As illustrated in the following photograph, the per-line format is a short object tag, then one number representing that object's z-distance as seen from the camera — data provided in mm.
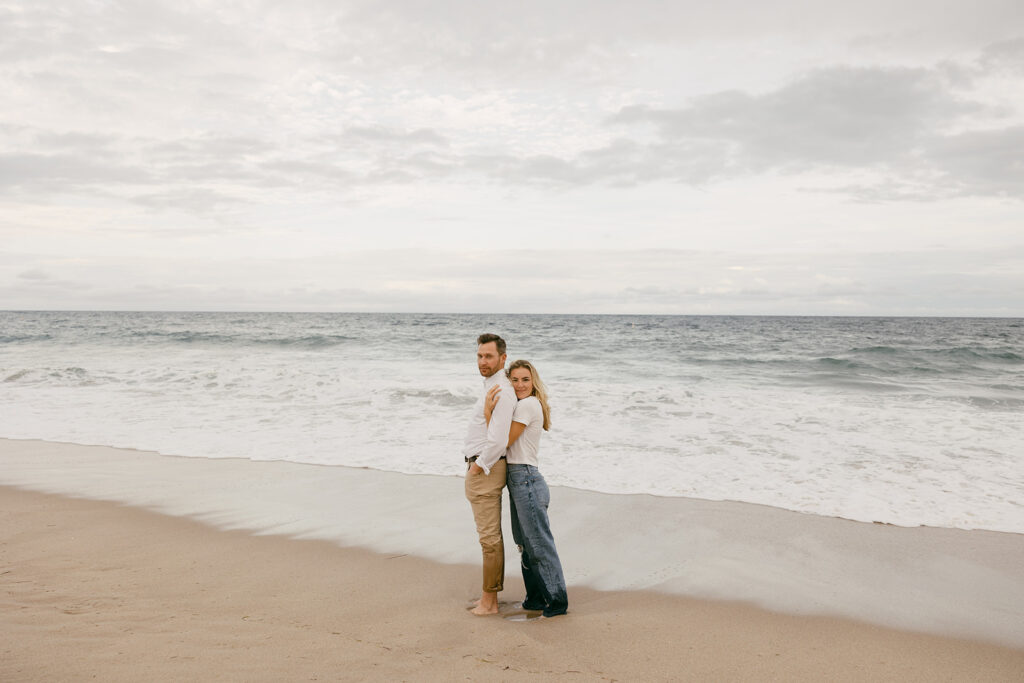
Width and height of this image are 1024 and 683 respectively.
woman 4391
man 4289
